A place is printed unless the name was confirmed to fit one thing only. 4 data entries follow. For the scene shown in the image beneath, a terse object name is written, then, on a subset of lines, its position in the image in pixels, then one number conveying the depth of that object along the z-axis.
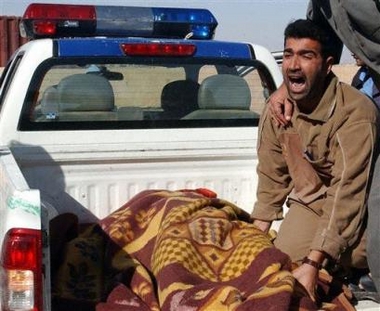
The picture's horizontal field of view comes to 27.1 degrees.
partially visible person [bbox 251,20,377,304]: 3.16
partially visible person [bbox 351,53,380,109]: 5.69
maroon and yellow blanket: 2.70
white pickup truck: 3.84
